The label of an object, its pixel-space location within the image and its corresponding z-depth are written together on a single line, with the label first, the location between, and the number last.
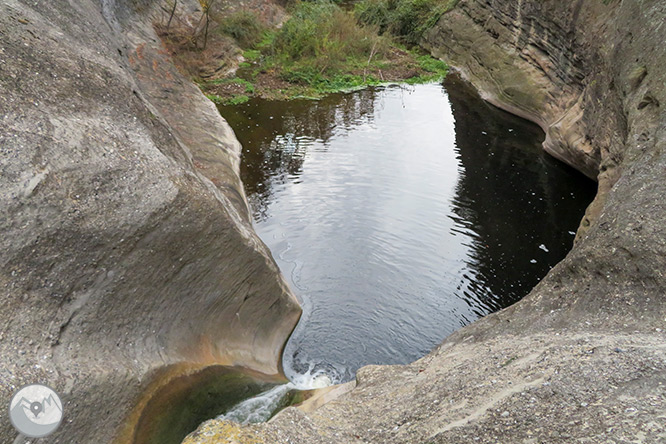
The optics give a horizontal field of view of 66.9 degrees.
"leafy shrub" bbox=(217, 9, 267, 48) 22.88
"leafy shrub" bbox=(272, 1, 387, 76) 21.23
